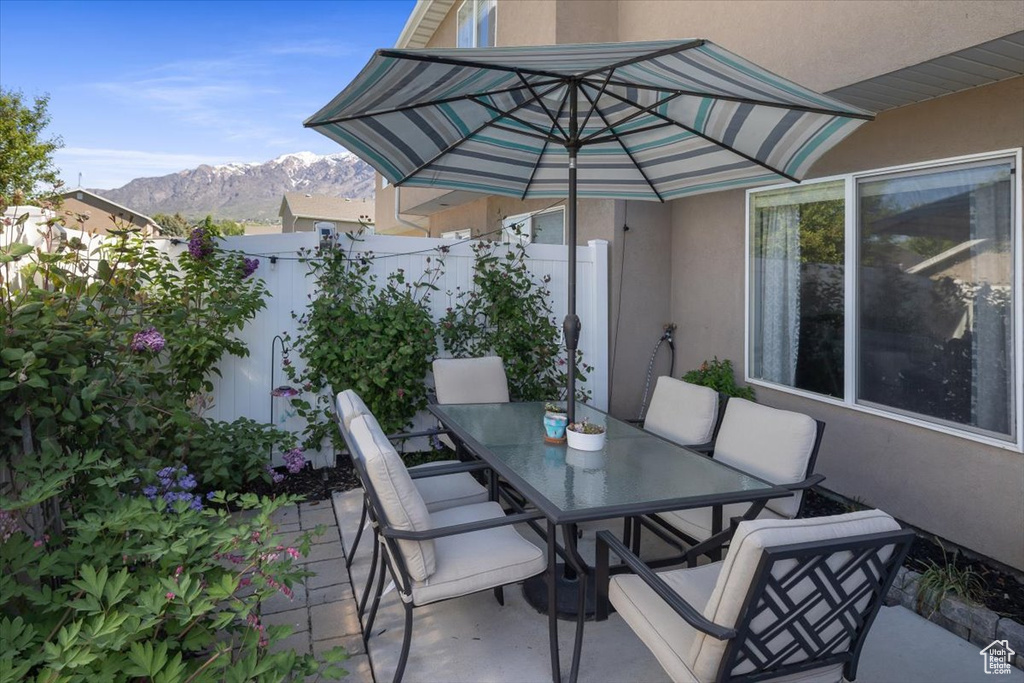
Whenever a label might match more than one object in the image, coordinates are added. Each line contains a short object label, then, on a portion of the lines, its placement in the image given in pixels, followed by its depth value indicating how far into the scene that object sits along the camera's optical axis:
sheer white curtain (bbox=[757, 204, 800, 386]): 5.29
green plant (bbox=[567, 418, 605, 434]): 3.25
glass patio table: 2.49
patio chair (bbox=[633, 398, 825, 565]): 3.12
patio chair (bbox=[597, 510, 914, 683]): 1.81
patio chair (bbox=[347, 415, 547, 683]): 2.48
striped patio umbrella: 2.69
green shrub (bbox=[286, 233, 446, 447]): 5.25
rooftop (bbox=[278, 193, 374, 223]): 26.70
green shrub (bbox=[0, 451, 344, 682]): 1.85
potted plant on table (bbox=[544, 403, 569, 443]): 3.38
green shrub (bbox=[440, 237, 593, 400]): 5.84
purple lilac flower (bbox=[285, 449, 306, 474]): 5.07
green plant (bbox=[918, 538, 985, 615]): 3.27
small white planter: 3.24
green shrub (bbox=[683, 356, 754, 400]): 5.62
